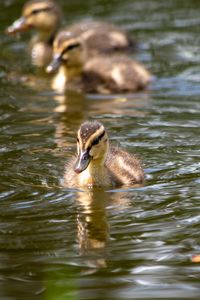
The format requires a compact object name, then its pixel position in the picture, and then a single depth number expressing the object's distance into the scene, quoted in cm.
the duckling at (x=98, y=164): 1098
